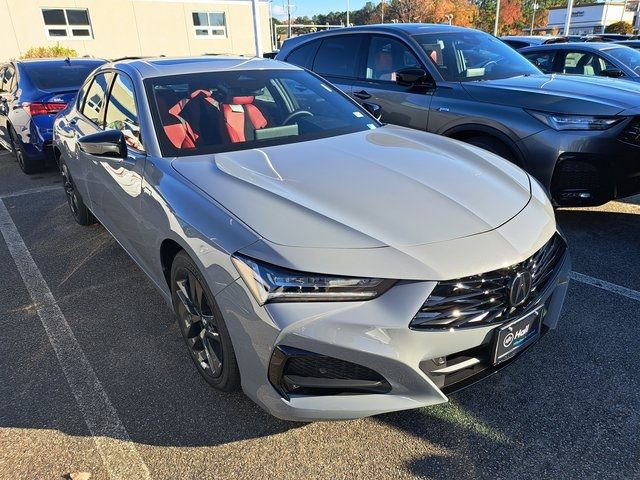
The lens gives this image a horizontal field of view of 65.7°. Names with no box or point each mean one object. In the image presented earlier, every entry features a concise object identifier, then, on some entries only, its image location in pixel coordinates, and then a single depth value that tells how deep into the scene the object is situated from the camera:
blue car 6.56
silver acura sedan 1.82
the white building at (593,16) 55.34
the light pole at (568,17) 26.20
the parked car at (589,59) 7.09
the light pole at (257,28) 17.30
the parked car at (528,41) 9.99
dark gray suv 3.99
